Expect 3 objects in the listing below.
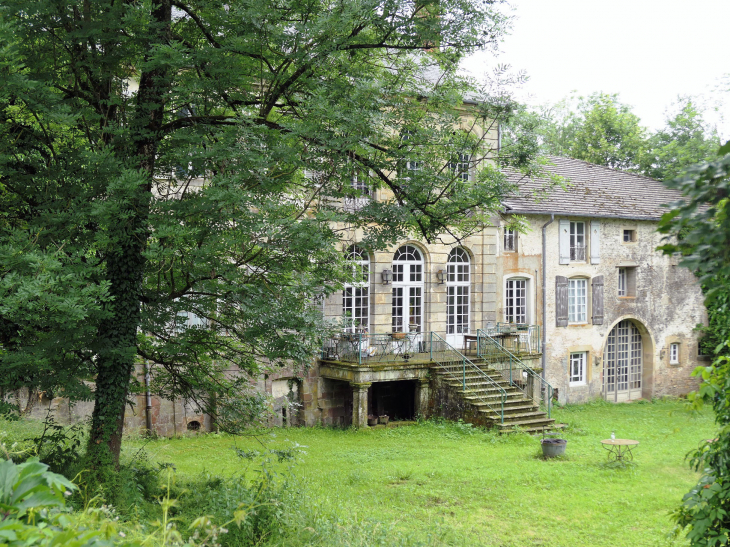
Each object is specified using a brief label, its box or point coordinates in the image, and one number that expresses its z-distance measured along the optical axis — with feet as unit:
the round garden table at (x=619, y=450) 43.37
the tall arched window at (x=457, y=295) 65.67
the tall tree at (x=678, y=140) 95.42
